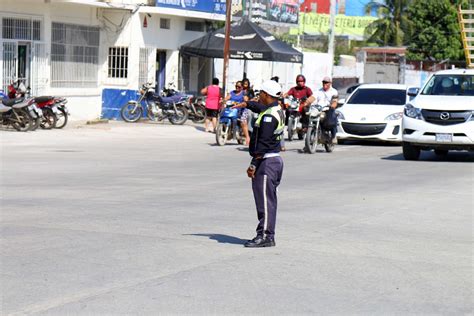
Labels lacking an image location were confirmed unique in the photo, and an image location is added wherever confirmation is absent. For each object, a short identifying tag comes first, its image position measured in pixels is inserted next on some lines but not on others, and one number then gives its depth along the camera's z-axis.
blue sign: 33.31
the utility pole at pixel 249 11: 37.53
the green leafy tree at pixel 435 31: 67.88
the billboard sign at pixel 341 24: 87.75
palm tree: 71.31
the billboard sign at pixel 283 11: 40.88
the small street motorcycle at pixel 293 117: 25.25
